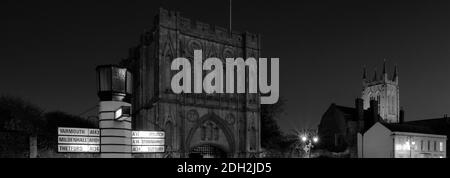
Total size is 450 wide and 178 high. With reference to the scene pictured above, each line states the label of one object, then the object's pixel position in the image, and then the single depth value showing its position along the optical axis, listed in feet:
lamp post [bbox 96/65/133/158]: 44.62
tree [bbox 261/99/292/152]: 173.17
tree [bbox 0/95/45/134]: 149.28
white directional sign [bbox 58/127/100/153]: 43.27
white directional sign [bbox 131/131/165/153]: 50.47
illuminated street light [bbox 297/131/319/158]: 145.79
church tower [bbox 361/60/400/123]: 384.27
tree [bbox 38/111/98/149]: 165.45
